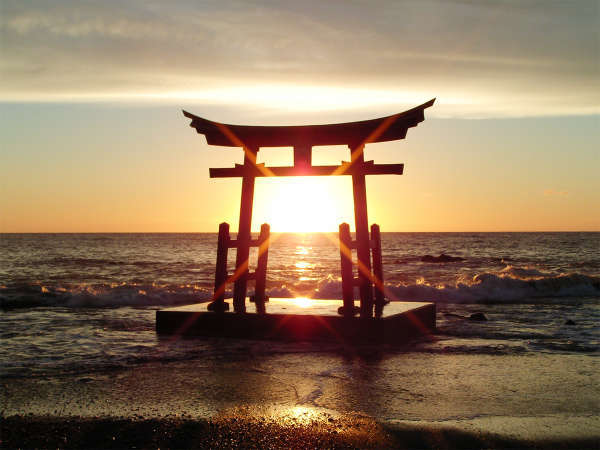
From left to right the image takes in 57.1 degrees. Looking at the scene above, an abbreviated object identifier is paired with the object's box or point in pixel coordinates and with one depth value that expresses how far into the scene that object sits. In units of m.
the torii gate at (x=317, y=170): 9.89
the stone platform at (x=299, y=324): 9.52
